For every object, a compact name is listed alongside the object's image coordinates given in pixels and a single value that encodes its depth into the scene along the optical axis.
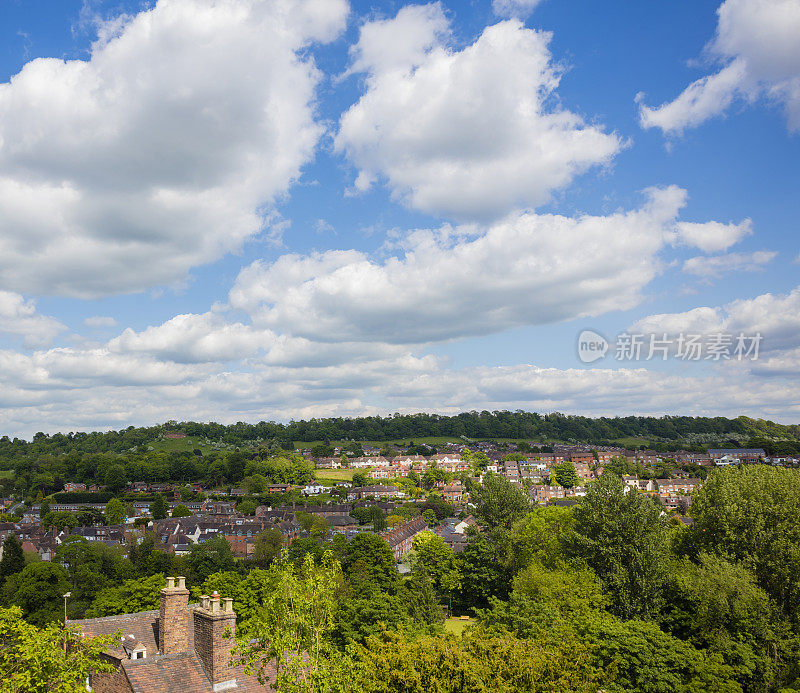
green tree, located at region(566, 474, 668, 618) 36.38
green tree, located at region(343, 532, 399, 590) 71.12
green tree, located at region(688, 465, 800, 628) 33.97
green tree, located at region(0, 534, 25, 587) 82.12
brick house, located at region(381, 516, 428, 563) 104.81
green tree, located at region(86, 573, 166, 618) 57.69
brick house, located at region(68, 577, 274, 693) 18.27
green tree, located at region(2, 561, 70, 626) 65.00
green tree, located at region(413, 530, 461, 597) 64.47
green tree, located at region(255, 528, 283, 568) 93.19
